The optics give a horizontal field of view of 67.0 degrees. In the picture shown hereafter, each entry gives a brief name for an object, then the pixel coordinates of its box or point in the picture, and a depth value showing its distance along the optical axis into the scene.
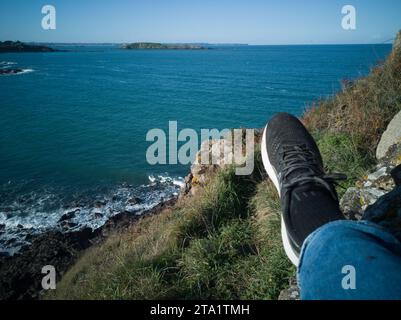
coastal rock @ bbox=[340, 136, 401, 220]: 2.50
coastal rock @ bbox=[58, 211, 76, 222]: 14.33
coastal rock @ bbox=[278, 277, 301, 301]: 2.18
